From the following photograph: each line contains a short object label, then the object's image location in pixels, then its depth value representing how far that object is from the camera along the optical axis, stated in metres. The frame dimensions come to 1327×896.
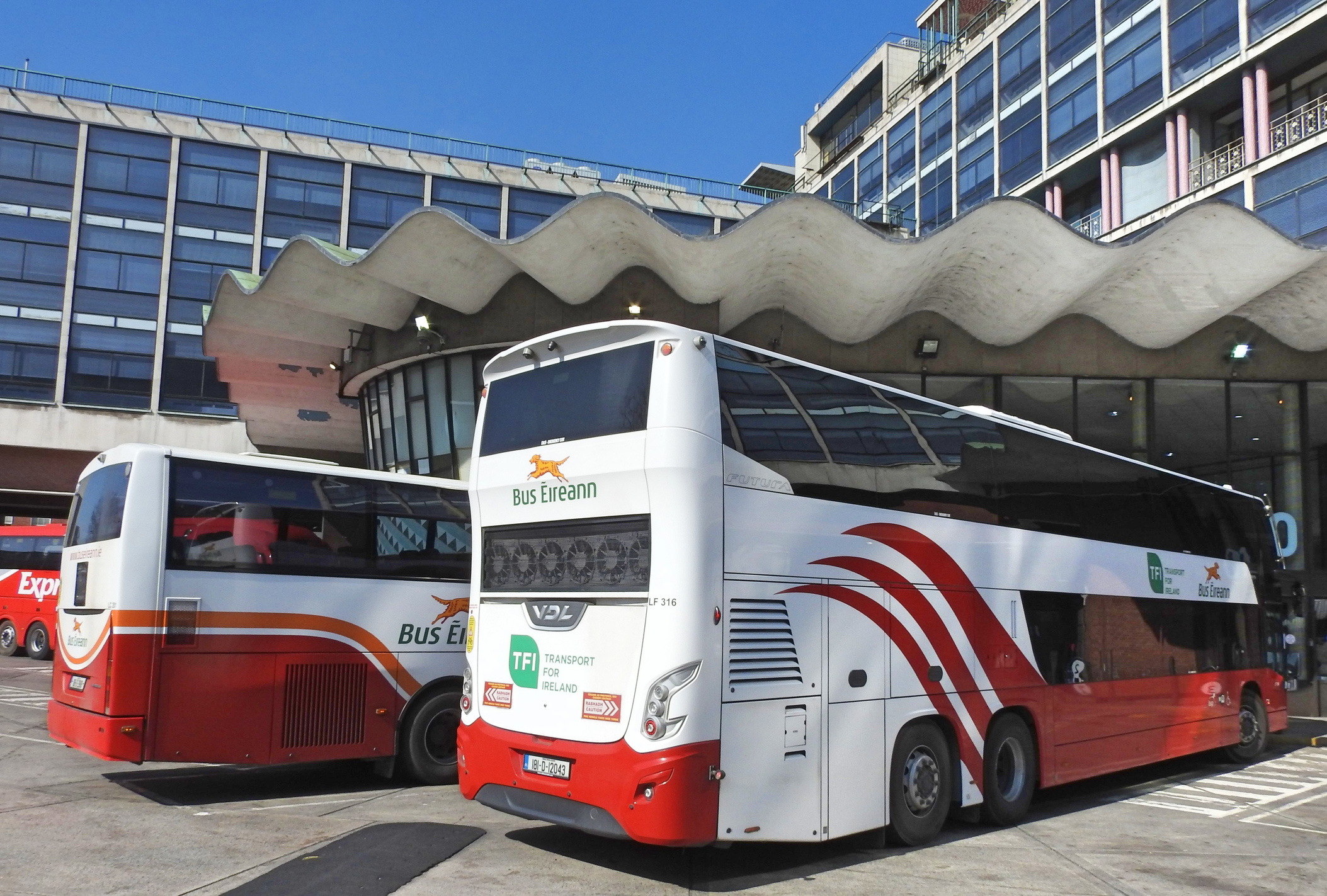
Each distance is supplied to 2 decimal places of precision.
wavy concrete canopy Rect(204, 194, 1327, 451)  16.09
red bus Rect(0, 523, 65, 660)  27.38
